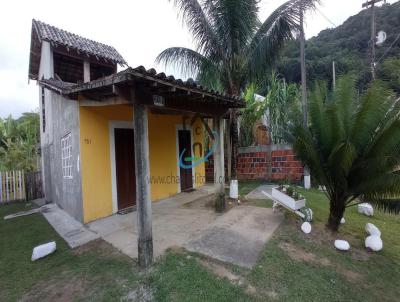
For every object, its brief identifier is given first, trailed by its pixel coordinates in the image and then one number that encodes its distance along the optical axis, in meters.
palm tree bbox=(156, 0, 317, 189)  7.48
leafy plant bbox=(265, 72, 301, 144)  10.77
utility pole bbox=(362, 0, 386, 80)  12.16
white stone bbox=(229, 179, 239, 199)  7.19
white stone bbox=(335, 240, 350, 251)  4.13
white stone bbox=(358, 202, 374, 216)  6.28
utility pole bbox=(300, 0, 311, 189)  7.31
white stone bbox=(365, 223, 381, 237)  4.50
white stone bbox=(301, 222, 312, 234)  4.69
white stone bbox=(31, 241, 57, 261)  4.35
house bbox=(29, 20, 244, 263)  3.65
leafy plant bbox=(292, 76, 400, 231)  3.94
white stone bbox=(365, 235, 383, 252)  4.17
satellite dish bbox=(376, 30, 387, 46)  12.77
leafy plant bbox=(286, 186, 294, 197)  5.55
